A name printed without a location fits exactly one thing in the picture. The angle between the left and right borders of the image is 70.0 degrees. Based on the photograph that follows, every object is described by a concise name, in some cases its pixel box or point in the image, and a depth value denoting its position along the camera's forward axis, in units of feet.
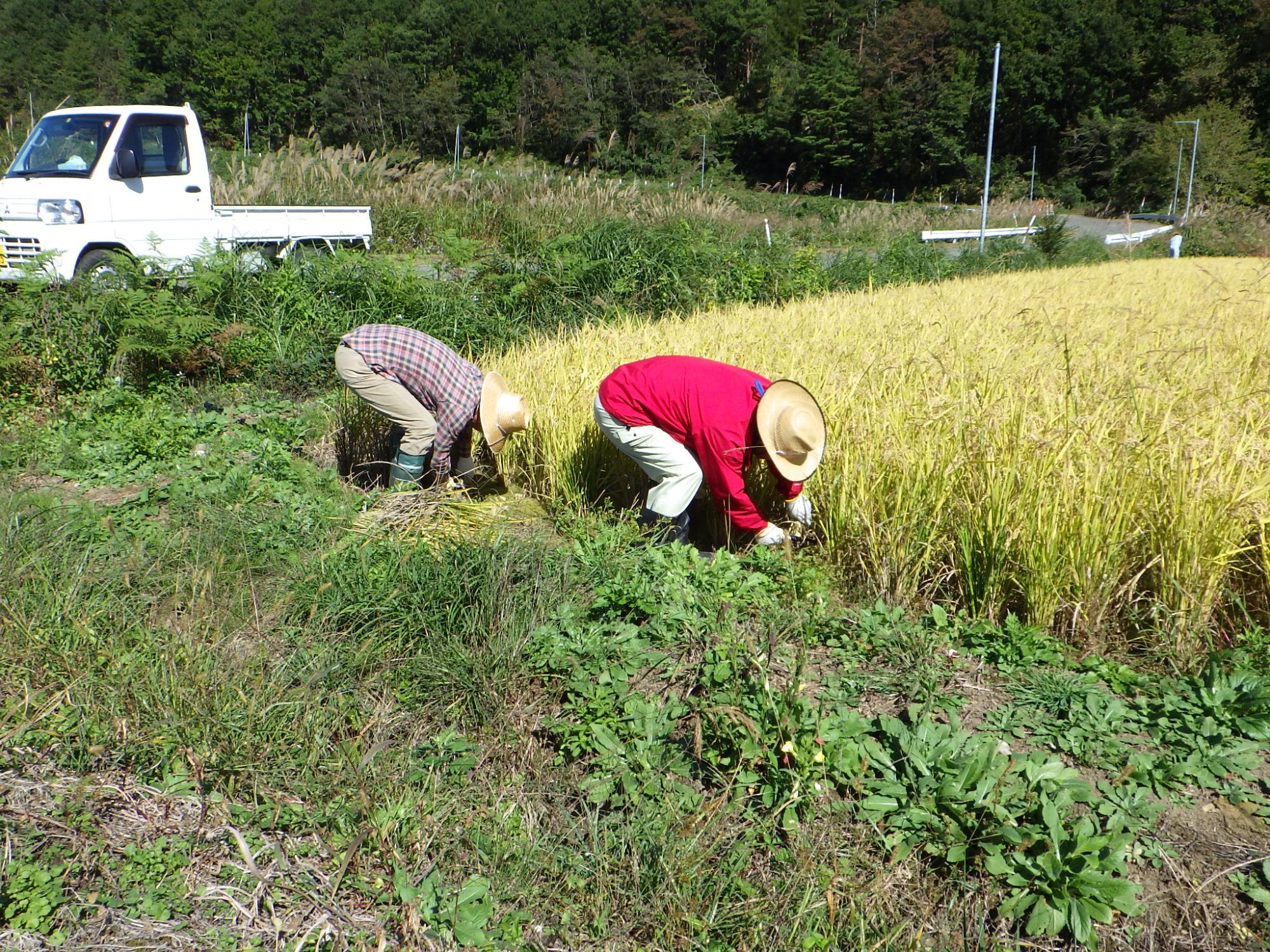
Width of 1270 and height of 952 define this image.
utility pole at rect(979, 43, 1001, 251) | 58.55
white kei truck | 25.70
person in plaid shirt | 14.83
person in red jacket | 11.99
